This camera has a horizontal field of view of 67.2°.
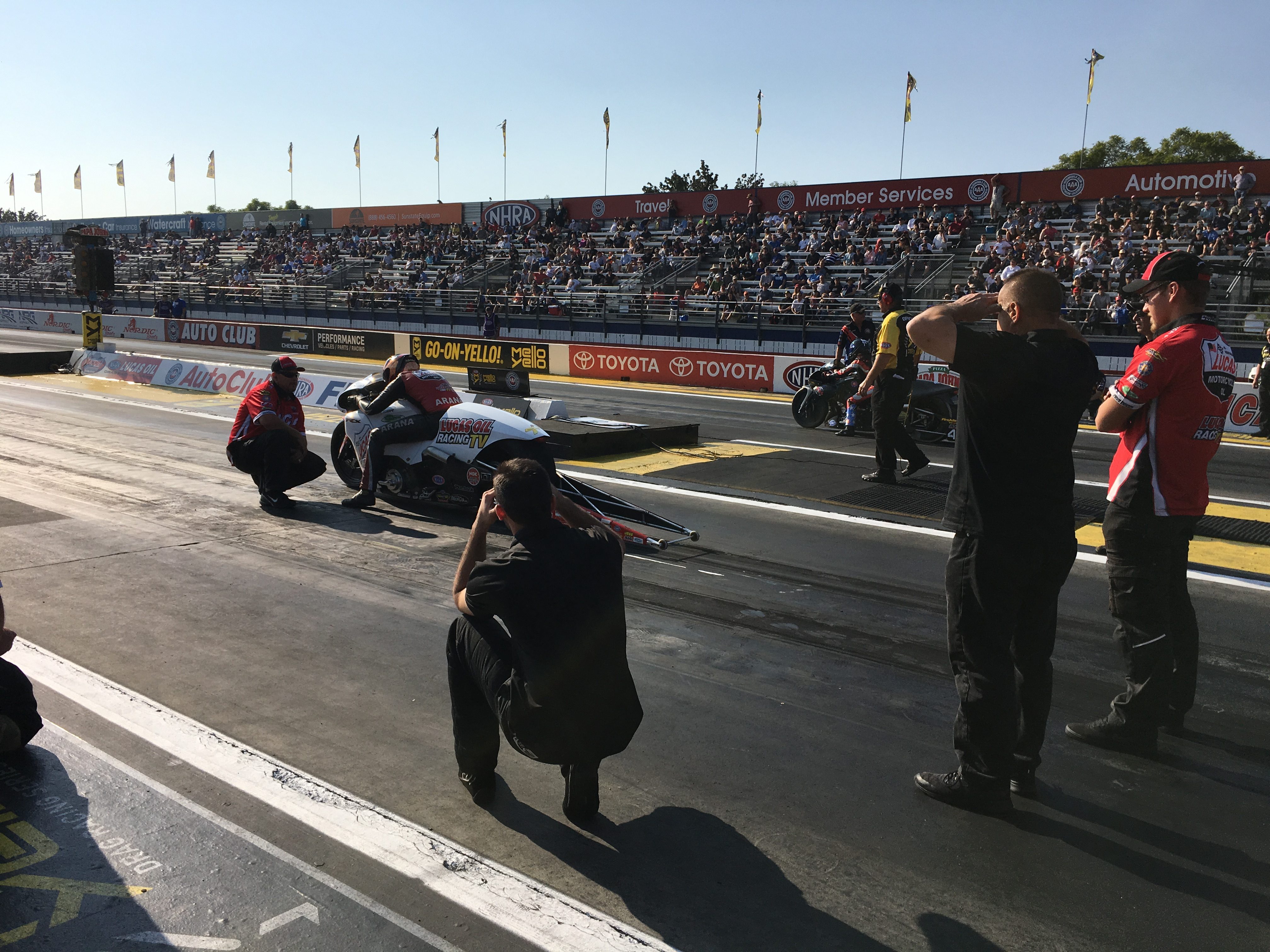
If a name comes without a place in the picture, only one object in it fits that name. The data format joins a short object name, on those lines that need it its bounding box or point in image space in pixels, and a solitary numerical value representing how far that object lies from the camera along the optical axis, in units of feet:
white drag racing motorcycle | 30.19
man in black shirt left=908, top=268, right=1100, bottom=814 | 11.89
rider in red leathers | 31.63
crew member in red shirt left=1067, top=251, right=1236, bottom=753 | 14.30
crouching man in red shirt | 31.73
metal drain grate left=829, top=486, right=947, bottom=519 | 31.76
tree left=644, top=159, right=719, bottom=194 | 299.38
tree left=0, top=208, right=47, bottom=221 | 345.10
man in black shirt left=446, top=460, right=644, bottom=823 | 11.51
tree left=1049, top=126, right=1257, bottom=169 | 231.50
